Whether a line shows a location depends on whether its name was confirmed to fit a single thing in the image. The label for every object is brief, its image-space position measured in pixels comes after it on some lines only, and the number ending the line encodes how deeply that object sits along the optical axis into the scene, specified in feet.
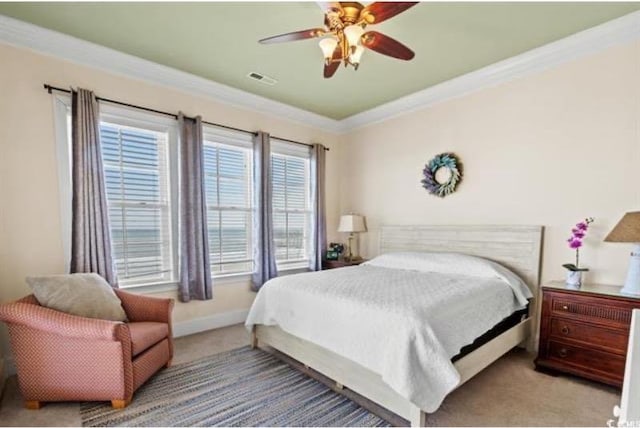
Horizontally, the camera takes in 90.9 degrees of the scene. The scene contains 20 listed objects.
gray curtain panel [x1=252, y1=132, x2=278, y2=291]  13.07
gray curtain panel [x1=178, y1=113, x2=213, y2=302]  11.17
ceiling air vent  11.01
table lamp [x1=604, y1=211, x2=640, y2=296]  7.35
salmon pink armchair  6.65
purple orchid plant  8.59
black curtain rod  8.96
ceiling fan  6.22
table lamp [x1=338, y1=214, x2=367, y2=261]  14.66
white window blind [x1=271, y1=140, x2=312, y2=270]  14.25
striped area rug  6.60
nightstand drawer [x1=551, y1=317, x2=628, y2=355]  7.47
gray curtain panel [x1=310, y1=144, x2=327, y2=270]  15.11
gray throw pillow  7.30
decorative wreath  11.89
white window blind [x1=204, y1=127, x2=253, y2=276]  12.26
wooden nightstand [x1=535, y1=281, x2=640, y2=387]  7.47
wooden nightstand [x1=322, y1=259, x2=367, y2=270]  14.56
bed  5.96
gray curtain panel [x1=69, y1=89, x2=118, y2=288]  9.04
